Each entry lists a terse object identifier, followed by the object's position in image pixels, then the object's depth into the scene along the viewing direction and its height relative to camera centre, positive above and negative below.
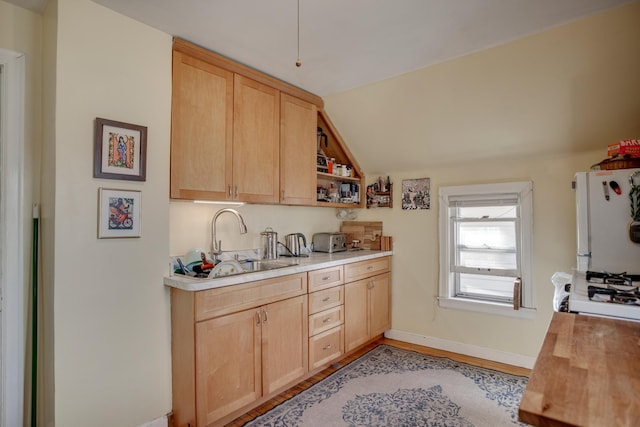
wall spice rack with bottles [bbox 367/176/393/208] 3.71 +0.28
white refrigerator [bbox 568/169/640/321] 1.99 -0.06
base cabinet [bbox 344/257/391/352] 3.07 -0.81
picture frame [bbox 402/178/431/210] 3.49 +0.26
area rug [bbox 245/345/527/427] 2.18 -1.29
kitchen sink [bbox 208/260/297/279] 2.13 -0.35
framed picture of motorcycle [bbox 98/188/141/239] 1.87 +0.04
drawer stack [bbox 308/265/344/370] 2.69 -0.80
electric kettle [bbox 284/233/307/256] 3.28 -0.23
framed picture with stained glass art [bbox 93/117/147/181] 1.86 +0.39
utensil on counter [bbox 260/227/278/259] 3.06 -0.23
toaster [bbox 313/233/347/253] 3.48 -0.24
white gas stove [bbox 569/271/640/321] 1.42 -0.36
